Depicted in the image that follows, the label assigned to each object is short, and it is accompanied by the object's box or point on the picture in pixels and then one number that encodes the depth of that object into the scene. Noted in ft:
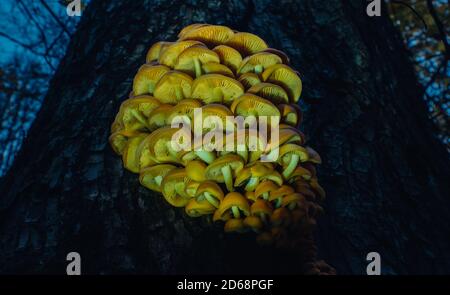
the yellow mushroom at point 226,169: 2.11
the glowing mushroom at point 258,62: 2.26
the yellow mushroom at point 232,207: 2.09
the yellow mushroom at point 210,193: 2.11
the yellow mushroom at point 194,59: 2.21
